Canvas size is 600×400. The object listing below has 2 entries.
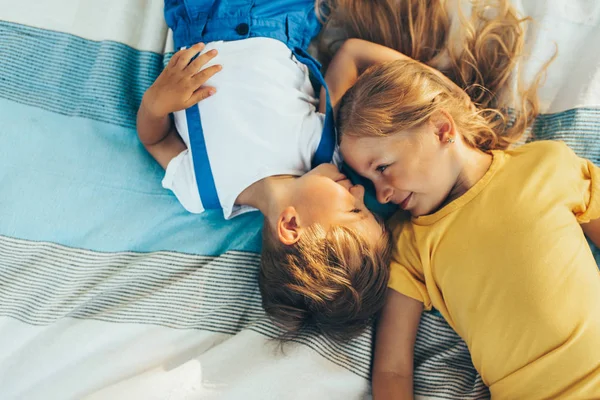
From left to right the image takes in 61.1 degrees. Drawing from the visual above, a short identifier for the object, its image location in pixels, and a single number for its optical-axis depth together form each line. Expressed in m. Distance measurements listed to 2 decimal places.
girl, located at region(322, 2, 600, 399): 0.95
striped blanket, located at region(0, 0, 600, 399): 1.03
